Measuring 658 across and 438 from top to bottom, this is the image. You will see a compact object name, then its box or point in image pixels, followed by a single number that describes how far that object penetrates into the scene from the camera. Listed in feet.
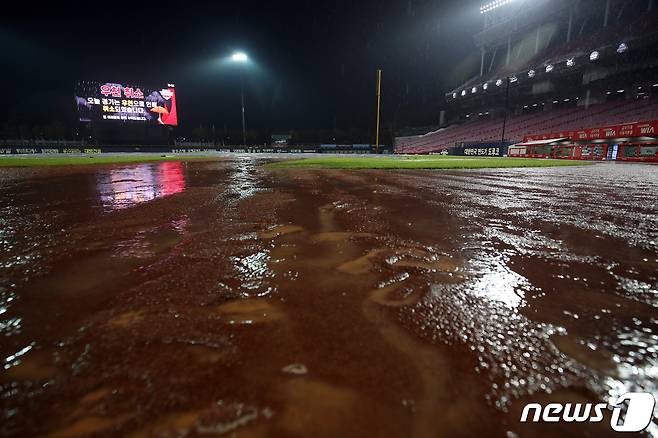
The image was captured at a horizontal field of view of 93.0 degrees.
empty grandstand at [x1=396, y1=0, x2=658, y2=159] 101.86
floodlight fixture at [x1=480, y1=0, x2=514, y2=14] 162.55
